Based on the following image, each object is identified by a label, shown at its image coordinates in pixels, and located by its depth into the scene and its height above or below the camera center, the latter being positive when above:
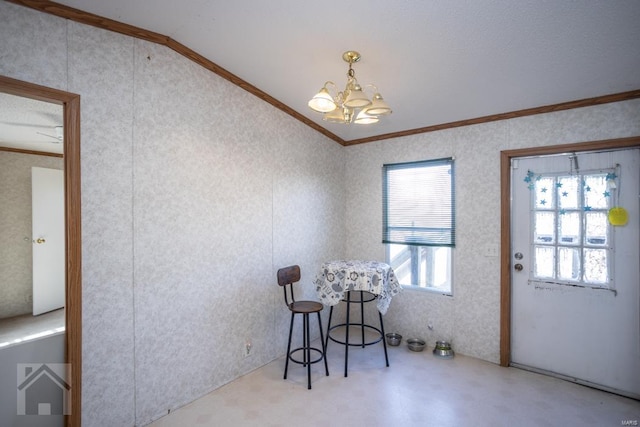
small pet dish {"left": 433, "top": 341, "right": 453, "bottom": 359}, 3.20 -1.44
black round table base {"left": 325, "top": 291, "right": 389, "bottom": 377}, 2.84 -1.42
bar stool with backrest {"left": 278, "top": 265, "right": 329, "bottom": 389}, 2.71 -0.86
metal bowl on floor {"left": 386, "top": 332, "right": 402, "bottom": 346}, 3.50 -1.44
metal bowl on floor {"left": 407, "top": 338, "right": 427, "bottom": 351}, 3.37 -1.45
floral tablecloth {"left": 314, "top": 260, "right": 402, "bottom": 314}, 2.87 -0.66
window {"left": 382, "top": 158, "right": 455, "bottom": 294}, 3.42 -0.10
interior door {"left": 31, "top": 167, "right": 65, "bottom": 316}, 3.88 -0.32
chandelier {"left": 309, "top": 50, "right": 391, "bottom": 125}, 1.93 +0.69
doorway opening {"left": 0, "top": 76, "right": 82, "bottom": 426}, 1.86 -0.21
